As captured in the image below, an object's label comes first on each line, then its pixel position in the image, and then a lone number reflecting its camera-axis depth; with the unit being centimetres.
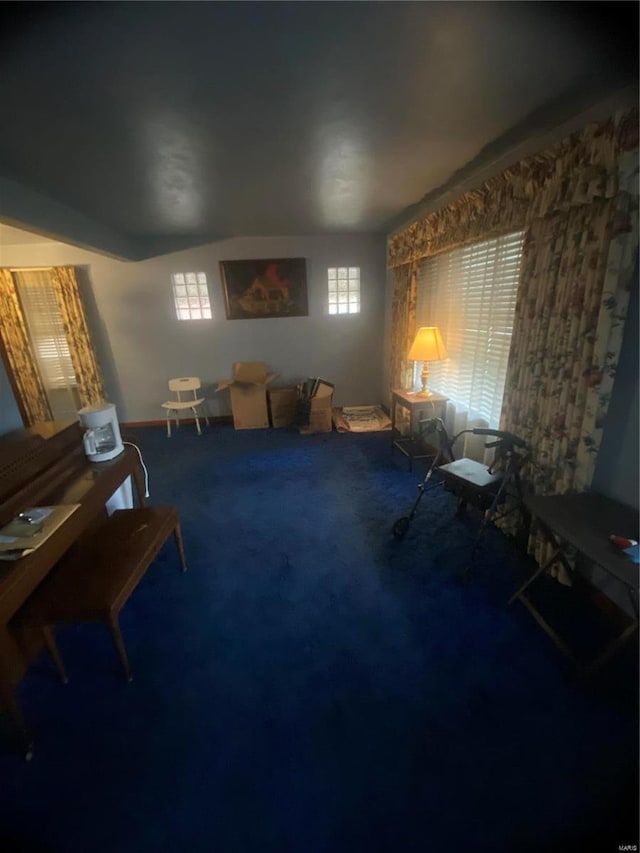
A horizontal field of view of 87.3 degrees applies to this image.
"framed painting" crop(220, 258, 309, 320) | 442
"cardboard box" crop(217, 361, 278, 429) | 448
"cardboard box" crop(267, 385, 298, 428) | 456
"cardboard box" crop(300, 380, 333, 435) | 425
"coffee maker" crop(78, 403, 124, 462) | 196
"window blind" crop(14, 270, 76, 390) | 417
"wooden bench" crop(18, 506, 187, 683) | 133
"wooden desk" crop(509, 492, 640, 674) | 128
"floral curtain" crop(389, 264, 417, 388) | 372
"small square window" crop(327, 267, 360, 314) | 462
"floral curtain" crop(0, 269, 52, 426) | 411
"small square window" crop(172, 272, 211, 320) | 445
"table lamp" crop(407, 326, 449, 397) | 301
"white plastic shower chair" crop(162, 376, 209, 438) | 436
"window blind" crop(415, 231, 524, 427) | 234
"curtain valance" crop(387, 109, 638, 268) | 140
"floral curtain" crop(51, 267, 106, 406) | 409
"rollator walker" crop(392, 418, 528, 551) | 197
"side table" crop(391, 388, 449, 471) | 324
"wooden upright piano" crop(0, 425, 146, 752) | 114
